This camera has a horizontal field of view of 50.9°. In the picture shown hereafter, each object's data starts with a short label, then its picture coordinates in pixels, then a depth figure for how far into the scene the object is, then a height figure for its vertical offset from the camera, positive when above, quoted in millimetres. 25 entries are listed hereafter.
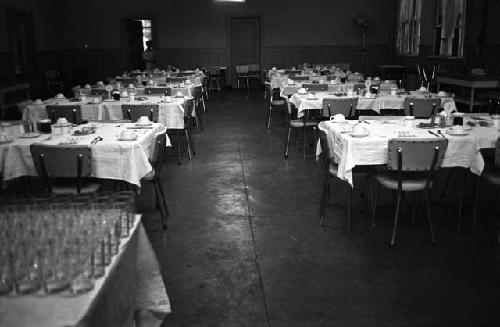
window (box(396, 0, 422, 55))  13695 +707
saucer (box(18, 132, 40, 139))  4215 -627
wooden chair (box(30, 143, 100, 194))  3660 -724
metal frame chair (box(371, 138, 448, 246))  3635 -746
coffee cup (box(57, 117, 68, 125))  4469 -547
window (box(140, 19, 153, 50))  20438 +970
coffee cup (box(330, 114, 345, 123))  4527 -550
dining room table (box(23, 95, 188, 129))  6203 -651
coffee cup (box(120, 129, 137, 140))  4008 -598
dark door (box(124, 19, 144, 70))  16030 +351
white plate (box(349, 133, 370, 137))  3939 -597
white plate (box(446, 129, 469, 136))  4051 -605
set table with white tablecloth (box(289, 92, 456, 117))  6641 -607
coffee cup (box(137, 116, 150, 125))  4591 -564
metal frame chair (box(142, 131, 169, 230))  4066 -852
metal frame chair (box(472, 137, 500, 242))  3855 -914
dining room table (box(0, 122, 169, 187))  3869 -738
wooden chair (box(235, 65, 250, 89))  15894 -491
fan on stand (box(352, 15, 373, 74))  15609 +756
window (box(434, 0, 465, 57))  11031 +537
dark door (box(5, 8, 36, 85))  12473 +330
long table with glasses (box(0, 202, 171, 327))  1520 -697
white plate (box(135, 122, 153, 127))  4579 -589
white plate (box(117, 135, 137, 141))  4008 -625
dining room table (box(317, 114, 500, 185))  3861 -682
